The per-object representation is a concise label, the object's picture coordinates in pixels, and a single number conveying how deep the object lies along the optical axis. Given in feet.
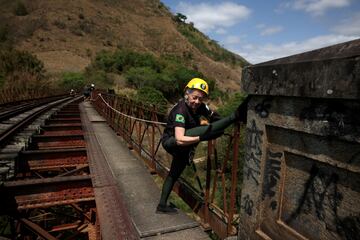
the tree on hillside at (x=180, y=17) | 410.04
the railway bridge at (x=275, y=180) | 5.22
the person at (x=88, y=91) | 90.17
